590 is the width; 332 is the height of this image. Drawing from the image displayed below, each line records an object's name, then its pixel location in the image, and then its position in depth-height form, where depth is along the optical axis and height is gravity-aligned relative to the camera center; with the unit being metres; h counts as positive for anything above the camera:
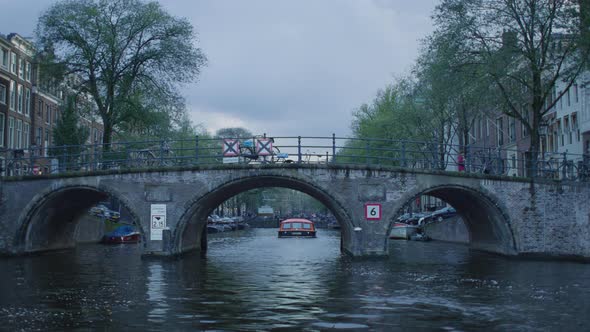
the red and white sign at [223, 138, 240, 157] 28.06 +3.33
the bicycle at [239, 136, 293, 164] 27.81 +3.09
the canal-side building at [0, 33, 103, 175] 50.75 +10.16
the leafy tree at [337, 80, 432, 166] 48.88 +8.48
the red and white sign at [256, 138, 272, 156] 27.88 +3.35
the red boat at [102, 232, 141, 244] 44.22 -0.72
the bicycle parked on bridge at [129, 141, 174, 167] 27.62 +2.84
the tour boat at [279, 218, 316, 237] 51.62 -0.12
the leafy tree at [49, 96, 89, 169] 45.41 +6.54
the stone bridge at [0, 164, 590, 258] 27.22 +1.31
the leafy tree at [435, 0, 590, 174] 29.62 +8.62
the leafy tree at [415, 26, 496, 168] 31.23 +7.39
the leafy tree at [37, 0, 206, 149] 38.59 +10.35
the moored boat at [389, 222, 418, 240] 49.22 -0.26
